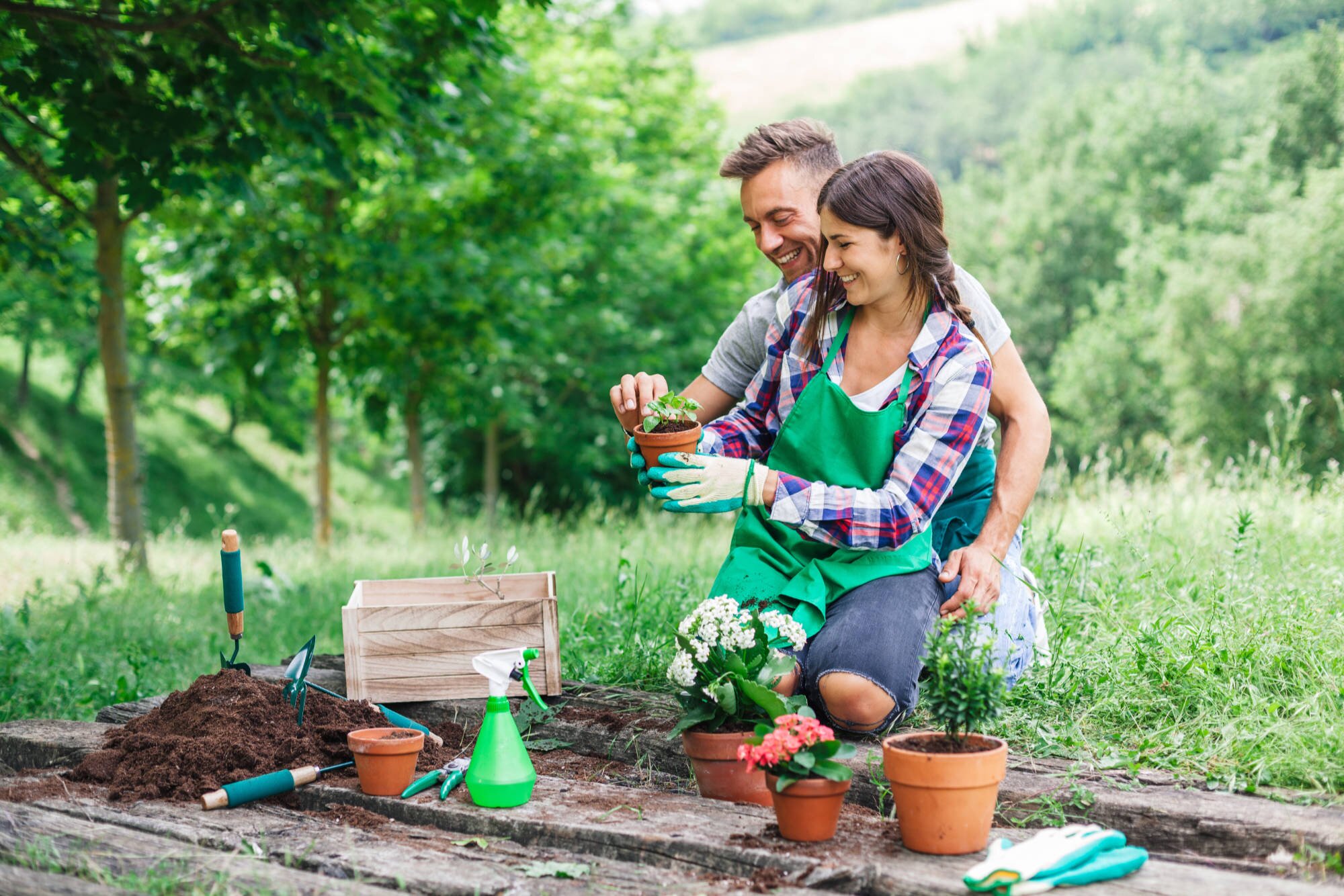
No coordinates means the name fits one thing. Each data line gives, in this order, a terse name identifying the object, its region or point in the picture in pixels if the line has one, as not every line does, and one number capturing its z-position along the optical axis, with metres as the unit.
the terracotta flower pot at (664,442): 2.72
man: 2.95
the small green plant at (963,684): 2.12
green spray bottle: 2.48
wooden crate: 3.16
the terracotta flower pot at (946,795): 2.09
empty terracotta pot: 2.58
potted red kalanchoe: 2.16
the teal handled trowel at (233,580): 2.76
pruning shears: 2.60
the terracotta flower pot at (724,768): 2.50
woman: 2.70
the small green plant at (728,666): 2.47
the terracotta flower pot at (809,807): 2.16
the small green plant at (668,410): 2.81
